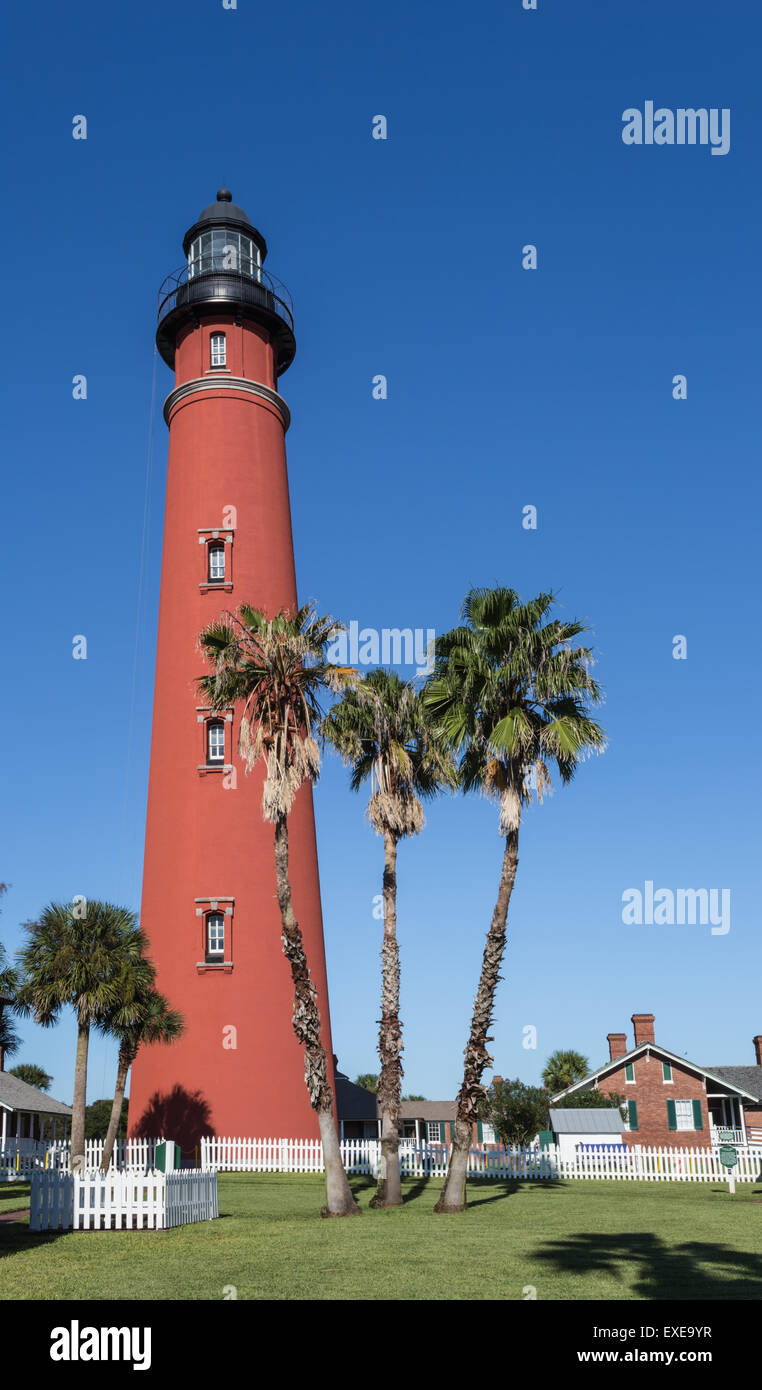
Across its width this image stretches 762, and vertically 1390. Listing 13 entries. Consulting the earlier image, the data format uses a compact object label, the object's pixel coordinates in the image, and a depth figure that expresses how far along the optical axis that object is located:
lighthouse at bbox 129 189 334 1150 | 31.45
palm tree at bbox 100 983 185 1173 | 27.39
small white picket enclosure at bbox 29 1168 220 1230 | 18.53
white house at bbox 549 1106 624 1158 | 49.59
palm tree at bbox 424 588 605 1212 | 22.62
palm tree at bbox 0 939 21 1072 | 26.53
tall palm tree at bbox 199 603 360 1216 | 21.52
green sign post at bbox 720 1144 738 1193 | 30.02
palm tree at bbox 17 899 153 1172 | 26.20
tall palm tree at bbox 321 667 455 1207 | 24.67
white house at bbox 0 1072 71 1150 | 48.38
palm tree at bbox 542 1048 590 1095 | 72.00
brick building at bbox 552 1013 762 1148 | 48.66
